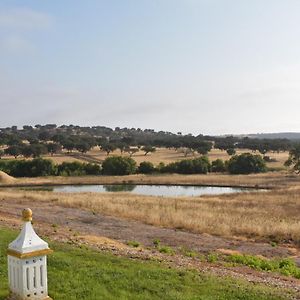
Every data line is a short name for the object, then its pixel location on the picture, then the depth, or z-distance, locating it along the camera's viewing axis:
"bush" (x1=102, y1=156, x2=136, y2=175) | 91.81
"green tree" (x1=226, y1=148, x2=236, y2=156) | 131.38
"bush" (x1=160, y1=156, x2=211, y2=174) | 94.75
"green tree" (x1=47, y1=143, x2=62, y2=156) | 131.25
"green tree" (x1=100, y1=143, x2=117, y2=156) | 135.25
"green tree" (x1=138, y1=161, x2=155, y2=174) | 94.57
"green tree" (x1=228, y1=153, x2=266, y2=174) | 93.75
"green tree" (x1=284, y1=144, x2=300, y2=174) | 84.12
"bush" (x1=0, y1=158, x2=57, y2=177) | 89.88
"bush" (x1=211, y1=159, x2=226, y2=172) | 98.19
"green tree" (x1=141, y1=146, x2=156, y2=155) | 137.54
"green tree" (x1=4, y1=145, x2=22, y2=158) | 116.89
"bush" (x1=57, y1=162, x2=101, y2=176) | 91.47
